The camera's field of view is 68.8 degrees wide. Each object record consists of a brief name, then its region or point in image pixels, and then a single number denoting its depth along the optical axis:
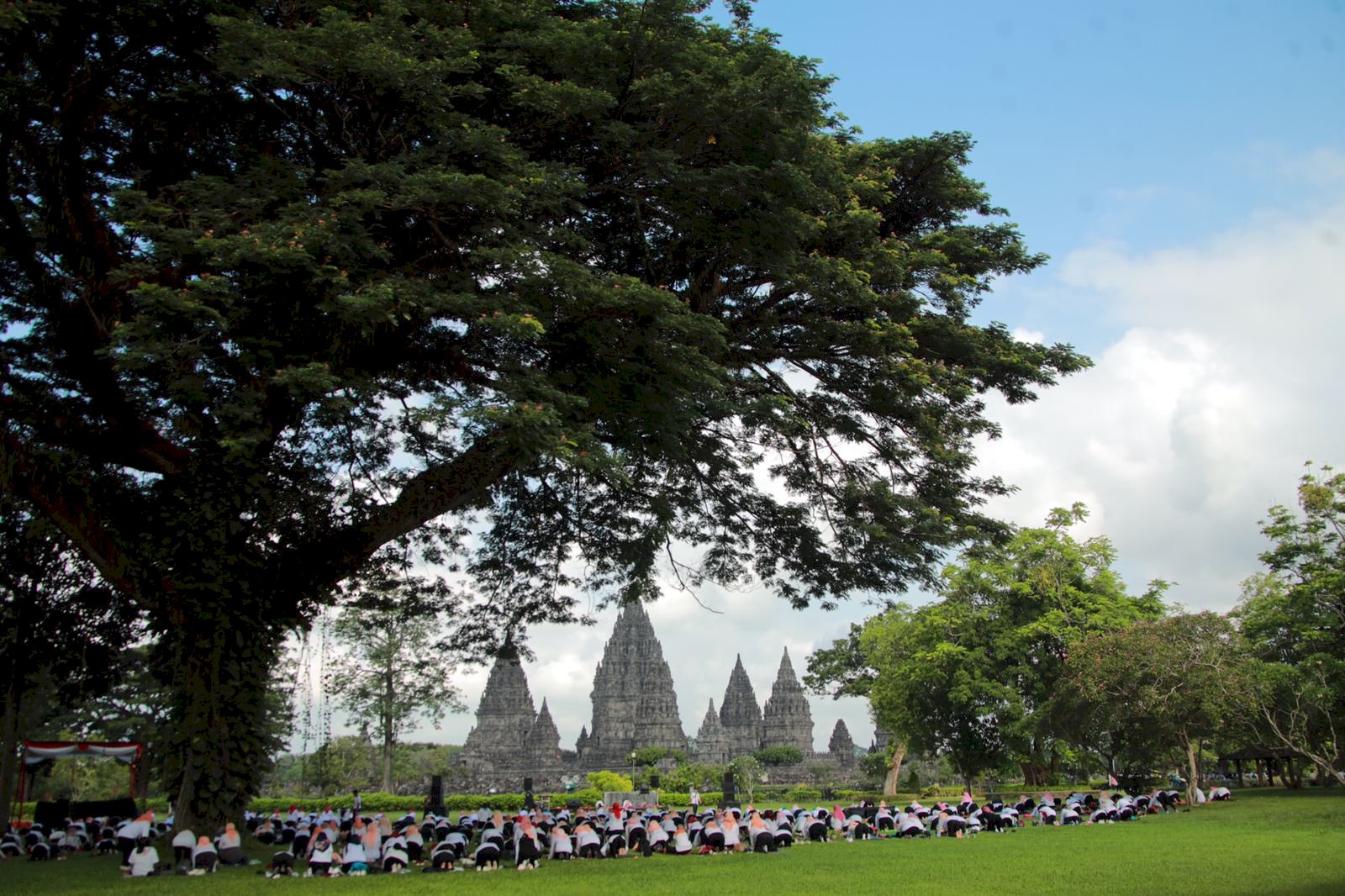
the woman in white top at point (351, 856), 11.22
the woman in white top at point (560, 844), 13.02
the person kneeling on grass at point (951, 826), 17.09
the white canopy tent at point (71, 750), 23.75
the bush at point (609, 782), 35.50
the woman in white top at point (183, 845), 10.88
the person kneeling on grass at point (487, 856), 11.74
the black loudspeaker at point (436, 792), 24.06
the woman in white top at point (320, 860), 10.88
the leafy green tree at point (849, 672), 37.97
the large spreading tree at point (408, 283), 10.06
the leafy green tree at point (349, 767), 40.31
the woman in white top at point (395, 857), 11.45
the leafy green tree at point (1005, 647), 30.36
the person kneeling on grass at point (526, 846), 11.67
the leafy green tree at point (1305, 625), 25.59
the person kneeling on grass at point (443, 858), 11.47
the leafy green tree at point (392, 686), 36.03
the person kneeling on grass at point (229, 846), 11.25
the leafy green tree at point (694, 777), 39.00
